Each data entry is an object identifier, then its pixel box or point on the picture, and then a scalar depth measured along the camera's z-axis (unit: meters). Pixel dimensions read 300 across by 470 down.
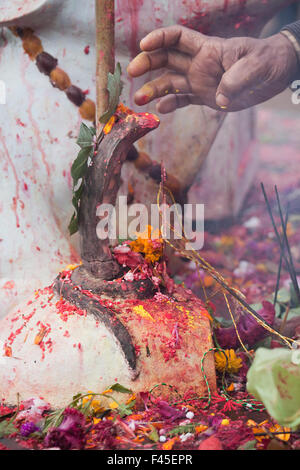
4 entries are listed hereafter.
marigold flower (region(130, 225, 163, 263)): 1.39
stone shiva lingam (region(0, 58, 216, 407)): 1.23
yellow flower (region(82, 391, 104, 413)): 1.18
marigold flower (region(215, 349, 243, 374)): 1.32
